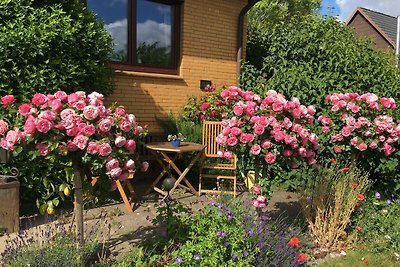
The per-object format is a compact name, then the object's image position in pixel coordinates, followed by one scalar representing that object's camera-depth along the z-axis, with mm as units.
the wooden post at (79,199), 3099
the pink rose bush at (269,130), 3521
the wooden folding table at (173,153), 5516
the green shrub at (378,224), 4086
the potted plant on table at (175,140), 5699
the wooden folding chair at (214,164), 6000
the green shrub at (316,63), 6188
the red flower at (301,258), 3452
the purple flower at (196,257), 2893
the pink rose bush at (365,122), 4484
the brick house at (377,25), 28609
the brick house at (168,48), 6914
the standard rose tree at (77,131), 2658
